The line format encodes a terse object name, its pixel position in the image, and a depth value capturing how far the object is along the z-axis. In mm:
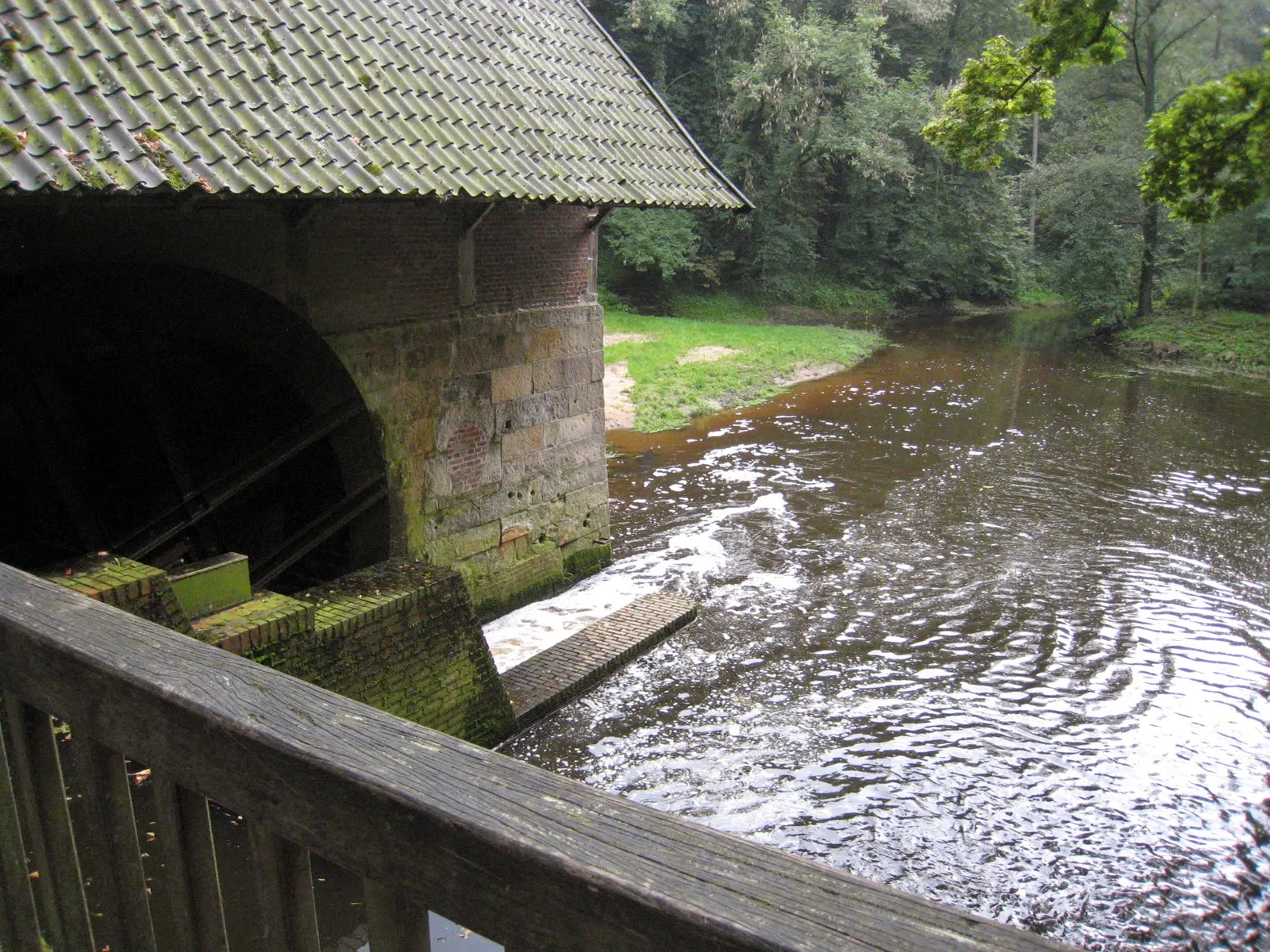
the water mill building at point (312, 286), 5387
